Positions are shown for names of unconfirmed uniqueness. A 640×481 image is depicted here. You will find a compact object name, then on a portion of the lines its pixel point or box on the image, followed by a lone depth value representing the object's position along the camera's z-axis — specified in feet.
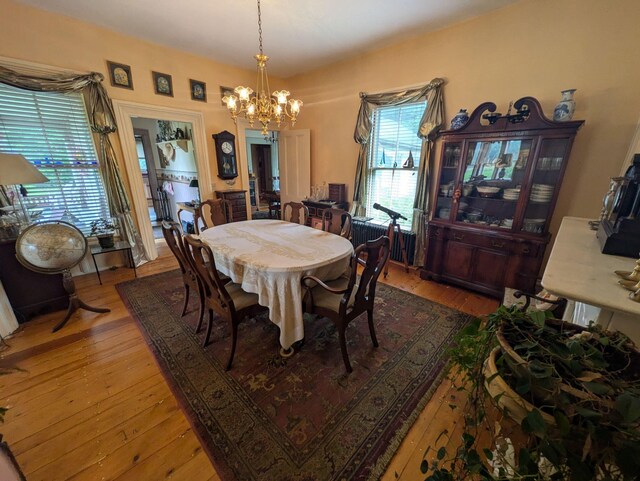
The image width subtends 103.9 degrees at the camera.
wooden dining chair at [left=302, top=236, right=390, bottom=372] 5.32
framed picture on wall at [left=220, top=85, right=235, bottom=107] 13.30
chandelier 7.26
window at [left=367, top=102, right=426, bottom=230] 11.13
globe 6.97
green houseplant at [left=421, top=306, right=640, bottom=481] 1.47
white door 15.01
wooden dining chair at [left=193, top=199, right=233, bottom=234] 10.23
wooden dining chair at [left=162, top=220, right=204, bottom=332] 6.36
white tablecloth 5.72
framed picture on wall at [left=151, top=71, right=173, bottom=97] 11.29
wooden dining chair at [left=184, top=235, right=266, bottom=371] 5.51
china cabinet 7.64
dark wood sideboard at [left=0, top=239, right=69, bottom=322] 7.44
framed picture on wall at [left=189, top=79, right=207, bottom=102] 12.31
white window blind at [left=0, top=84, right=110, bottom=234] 8.81
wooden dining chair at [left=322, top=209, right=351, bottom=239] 8.49
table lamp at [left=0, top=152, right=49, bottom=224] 6.53
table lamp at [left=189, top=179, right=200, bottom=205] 15.26
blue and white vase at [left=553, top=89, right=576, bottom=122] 7.13
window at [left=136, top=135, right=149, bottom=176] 18.97
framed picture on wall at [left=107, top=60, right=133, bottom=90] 10.19
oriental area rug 4.27
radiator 11.51
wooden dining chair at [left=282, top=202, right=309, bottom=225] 10.26
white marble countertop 2.96
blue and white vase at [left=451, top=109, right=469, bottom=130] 8.86
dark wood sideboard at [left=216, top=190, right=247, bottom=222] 14.03
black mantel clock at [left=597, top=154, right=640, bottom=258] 4.15
